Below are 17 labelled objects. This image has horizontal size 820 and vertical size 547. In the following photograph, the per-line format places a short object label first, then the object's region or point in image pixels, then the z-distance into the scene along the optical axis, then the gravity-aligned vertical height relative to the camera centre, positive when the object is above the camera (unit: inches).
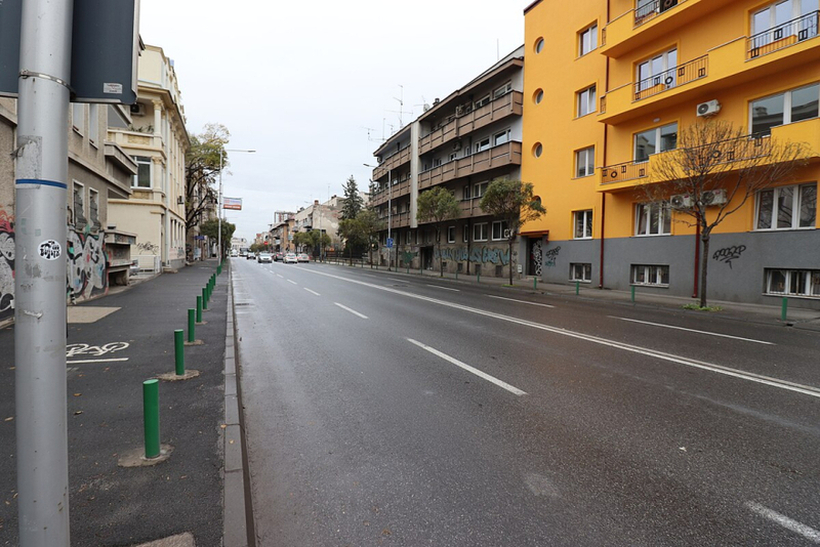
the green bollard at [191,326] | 284.0 -48.9
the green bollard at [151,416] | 128.3 -50.4
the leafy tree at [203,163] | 1646.2 +366.9
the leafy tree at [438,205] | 1104.2 +138.9
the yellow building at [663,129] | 549.3 +220.8
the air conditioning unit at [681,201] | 599.2 +87.7
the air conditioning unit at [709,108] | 620.4 +227.9
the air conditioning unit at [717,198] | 597.3 +92.1
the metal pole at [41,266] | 64.7 -2.3
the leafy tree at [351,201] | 2588.6 +341.4
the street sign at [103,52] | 72.2 +34.7
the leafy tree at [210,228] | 2596.0 +158.9
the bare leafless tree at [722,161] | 506.6 +124.9
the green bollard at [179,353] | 208.2 -50.3
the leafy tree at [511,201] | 844.6 +115.9
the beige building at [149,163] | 1035.9 +228.3
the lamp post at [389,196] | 1676.4 +246.2
